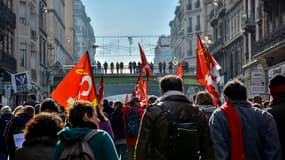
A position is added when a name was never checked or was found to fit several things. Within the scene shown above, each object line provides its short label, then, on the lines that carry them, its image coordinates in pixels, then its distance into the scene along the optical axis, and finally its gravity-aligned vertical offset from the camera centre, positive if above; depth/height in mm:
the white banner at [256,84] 23486 -237
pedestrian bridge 77562 -371
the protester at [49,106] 9047 -373
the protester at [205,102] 10148 -371
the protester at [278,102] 7625 -288
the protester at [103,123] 10734 -717
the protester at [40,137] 6023 -526
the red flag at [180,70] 19383 +222
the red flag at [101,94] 13419 -327
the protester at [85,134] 5797 -479
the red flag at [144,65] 20312 +391
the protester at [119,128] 16328 -1222
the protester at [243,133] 6941 -582
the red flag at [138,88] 20542 -332
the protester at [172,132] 6695 -540
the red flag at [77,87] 10461 -136
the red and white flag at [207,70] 12875 +148
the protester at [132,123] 15488 -1042
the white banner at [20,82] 24228 -128
